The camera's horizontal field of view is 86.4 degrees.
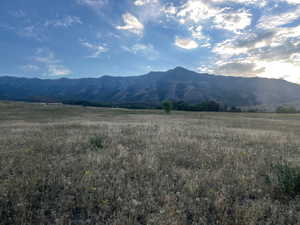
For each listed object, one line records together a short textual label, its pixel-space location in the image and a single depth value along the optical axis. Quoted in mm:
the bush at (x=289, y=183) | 3621
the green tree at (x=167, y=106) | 50372
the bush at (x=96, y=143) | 7523
